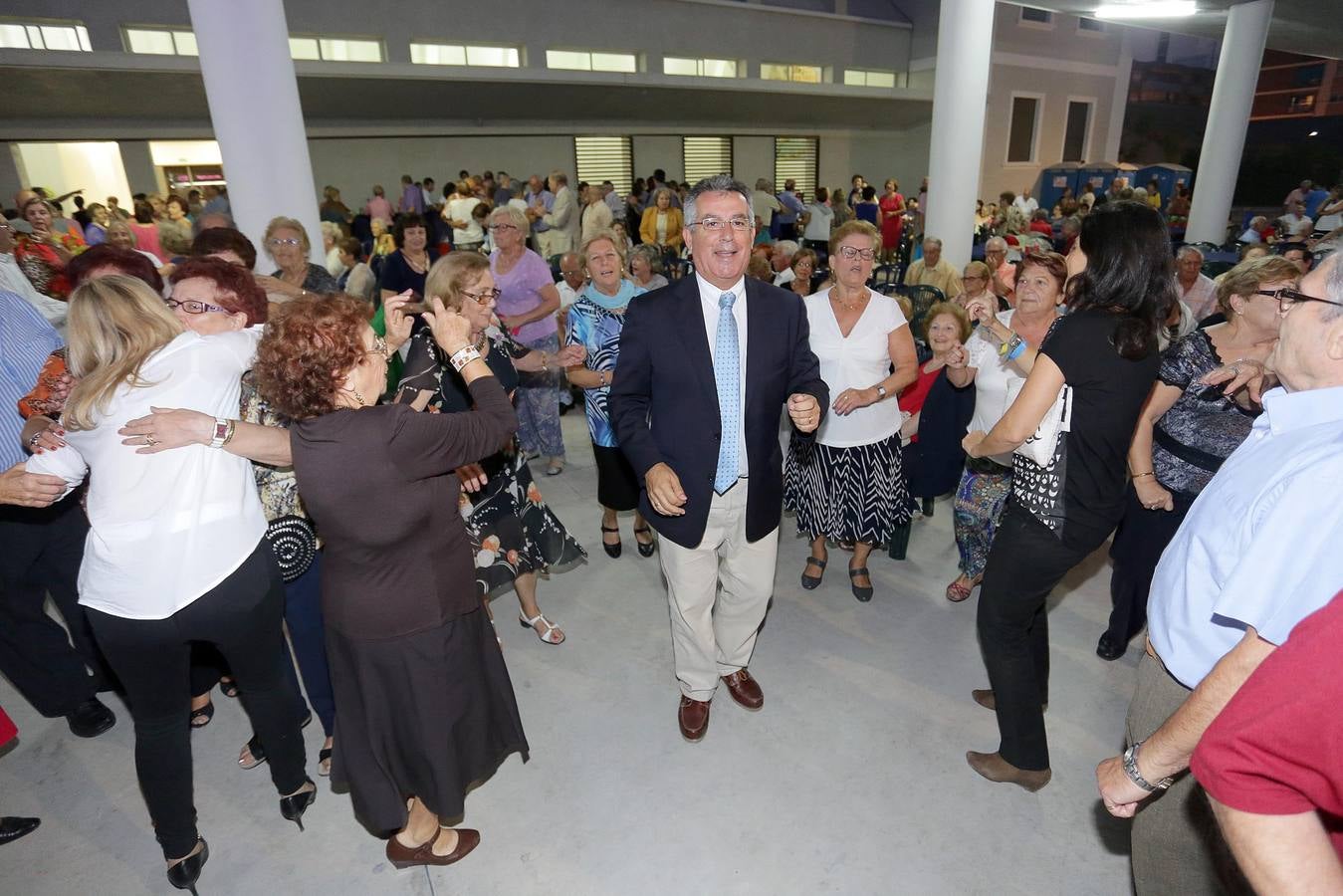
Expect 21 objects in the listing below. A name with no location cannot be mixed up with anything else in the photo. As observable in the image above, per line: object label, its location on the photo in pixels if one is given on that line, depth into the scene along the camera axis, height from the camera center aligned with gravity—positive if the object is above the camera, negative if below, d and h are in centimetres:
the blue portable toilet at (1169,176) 1675 +0
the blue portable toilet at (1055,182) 1870 -4
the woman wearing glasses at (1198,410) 231 -76
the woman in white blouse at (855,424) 312 -105
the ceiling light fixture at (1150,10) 965 +224
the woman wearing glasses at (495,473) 259 -106
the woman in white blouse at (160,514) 175 -74
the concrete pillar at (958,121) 729 +62
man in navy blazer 229 -64
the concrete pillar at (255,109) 416 +56
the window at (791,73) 1750 +273
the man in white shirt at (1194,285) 501 -74
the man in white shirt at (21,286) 322 -31
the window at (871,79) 1897 +274
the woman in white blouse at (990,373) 251 -74
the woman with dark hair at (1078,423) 183 -62
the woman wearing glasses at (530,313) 468 -73
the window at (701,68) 1644 +276
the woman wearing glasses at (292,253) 375 -24
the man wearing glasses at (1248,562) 107 -59
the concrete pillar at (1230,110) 988 +86
